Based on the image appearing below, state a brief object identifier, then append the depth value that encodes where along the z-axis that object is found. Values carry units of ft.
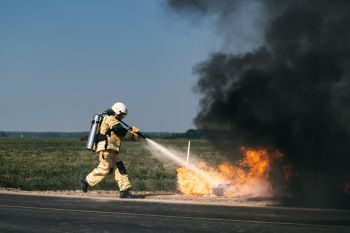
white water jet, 49.26
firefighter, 44.42
